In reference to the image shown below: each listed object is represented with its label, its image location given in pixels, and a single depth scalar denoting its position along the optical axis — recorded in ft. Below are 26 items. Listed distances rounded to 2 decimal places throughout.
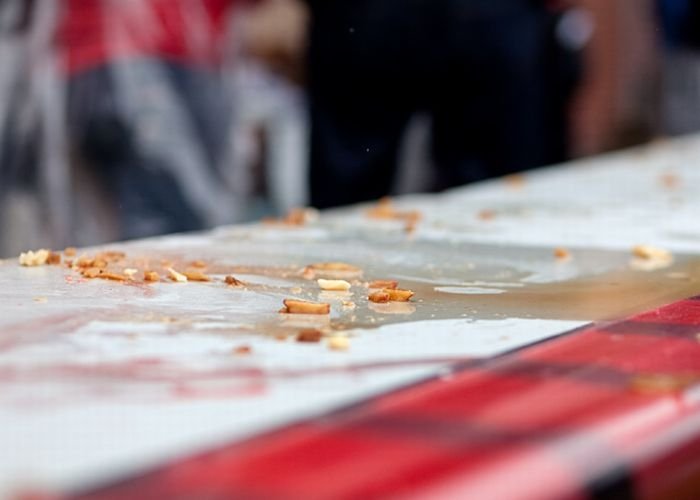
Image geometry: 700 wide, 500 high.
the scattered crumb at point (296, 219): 6.41
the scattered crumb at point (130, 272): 5.55
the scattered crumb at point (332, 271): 5.64
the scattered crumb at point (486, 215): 6.60
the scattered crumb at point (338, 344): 5.08
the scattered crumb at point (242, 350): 5.03
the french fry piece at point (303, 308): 5.29
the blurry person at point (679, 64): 16.87
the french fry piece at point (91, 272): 5.54
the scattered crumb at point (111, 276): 5.51
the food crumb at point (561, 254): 5.97
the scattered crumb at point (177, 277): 5.53
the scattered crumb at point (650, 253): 5.97
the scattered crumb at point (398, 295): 5.42
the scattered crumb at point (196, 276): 5.54
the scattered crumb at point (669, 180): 7.79
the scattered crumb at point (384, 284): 5.53
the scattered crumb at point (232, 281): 5.53
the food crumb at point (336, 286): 5.49
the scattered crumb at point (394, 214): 6.53
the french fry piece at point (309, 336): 5.11
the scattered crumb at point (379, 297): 5.40
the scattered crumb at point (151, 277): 5.52
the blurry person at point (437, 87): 9.25
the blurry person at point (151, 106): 7.38
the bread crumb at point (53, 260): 5.70
